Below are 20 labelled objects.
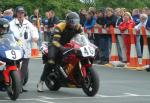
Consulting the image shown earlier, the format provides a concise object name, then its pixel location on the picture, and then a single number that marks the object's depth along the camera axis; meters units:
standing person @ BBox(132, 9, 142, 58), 21.31
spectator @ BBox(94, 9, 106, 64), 23.12
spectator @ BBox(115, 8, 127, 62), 22.36
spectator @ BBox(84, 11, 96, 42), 23.61
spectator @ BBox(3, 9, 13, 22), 20.01
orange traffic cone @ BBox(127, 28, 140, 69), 21.38
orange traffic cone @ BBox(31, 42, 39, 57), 27.47
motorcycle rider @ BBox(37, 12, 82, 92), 14.05
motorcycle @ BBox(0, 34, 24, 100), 12.78
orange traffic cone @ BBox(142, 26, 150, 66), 21.02
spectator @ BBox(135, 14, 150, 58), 20.77
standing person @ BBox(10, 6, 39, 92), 14.44
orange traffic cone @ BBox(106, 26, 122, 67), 22.40
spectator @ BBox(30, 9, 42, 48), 30.34
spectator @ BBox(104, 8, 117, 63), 22.73
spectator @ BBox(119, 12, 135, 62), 21.61
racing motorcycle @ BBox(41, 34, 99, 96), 13.66
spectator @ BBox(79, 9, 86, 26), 25.31
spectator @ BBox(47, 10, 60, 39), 26.80
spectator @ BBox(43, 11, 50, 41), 27.87
